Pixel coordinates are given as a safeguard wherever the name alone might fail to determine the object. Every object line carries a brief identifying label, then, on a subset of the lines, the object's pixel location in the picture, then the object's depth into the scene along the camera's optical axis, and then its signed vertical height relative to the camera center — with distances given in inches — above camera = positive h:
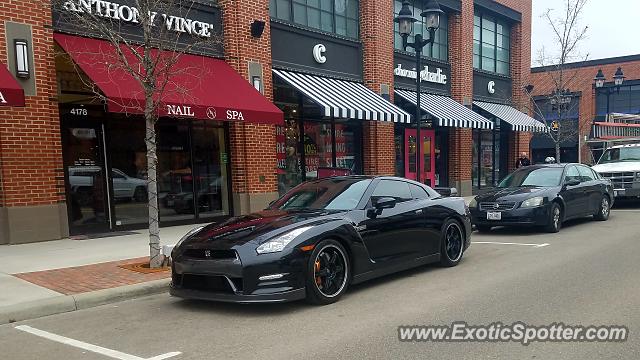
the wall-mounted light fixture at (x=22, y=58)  357.4 +67.3
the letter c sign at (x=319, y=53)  573.6 +104.2
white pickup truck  619.0 -38.1
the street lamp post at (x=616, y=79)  953.5 +111.8
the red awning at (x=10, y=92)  315.0 +39.1
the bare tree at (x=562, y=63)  775.7 +119.9
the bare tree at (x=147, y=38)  289.4 +82.2
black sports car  209.5 -42.9
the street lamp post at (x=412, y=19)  485.1 +118.5
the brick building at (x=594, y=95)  1359.5 +119.1
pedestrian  814.5 -30.0
